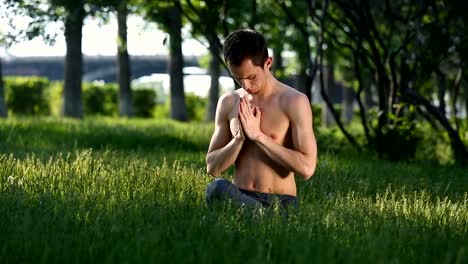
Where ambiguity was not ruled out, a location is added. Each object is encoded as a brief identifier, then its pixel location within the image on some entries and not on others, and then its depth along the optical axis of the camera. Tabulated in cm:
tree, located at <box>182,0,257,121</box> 1425
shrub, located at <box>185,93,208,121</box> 4469
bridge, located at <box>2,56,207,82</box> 9244
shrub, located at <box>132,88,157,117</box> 4247
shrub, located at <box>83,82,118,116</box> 4188
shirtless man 568
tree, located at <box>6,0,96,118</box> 1352
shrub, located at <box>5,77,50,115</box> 3881
